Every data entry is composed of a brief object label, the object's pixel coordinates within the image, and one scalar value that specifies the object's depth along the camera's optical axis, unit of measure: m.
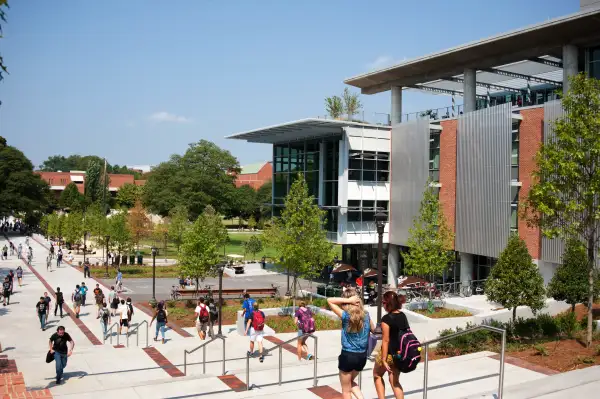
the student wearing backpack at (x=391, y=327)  7.19
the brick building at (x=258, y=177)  130.12
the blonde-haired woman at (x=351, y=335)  7.12
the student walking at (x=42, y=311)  22.53
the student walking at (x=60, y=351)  13.40
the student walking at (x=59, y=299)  25.45
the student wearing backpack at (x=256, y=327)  16.03
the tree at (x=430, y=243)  26.53
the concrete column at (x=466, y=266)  33.81
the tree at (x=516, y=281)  18.47
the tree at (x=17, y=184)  84.00
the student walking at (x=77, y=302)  25.61
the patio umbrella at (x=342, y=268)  38.22
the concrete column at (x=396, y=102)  40.88
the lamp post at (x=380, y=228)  16.23
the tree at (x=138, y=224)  55.06
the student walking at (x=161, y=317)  20.73
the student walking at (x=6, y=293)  28.43
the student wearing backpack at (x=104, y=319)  21.41
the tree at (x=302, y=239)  28.06
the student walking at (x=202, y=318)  21.02
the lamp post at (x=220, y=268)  22.19
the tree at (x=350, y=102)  66.50
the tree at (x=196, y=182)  78.69
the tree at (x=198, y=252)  29.73
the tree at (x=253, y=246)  54.62
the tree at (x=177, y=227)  53.69
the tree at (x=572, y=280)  19.36
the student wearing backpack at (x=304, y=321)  14.90
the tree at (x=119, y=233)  45.42
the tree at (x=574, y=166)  15.69
